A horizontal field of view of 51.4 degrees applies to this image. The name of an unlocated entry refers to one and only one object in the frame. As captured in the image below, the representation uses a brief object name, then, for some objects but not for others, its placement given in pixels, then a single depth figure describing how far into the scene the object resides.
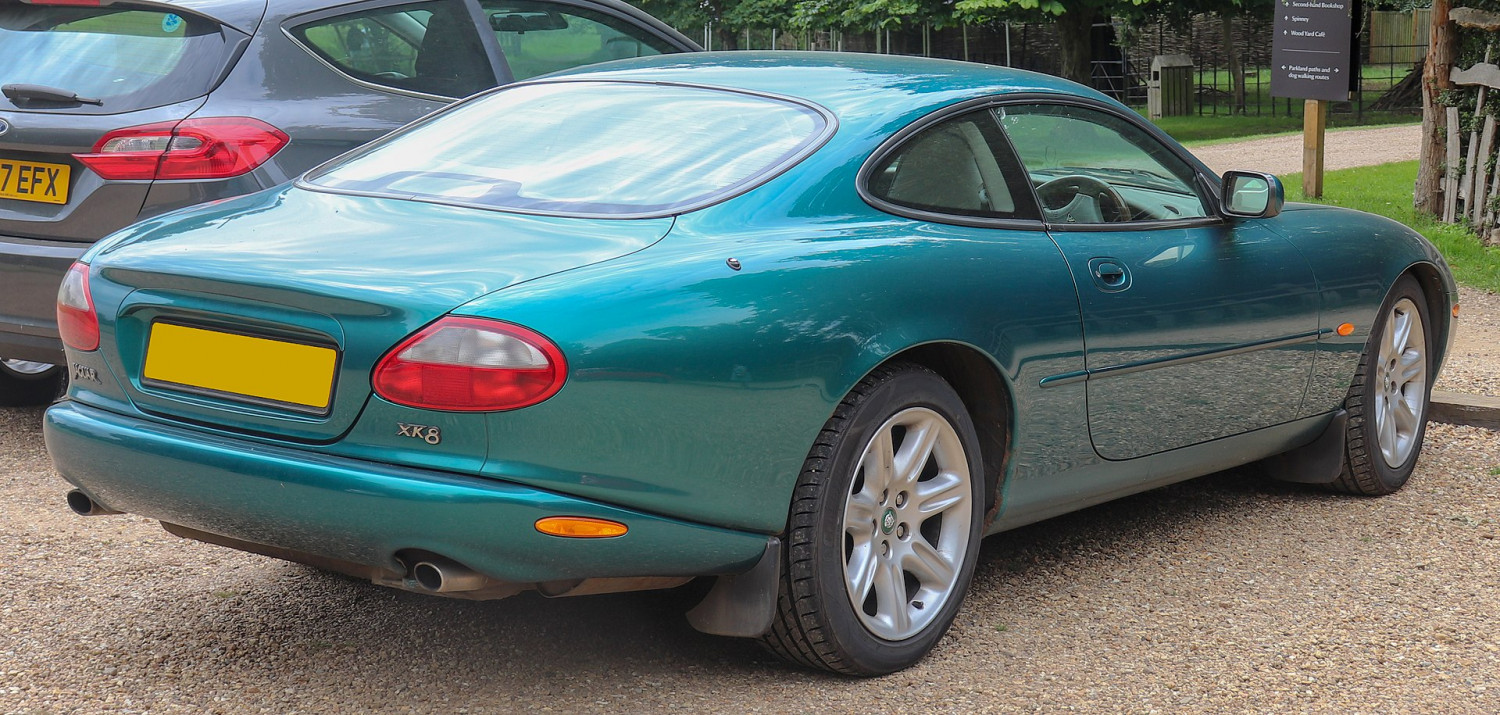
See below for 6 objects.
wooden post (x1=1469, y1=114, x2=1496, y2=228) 10.30
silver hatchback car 4.93
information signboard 13.39
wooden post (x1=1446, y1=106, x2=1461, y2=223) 10.62
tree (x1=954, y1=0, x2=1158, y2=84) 25.88
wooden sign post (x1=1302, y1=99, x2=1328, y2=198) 13.45
